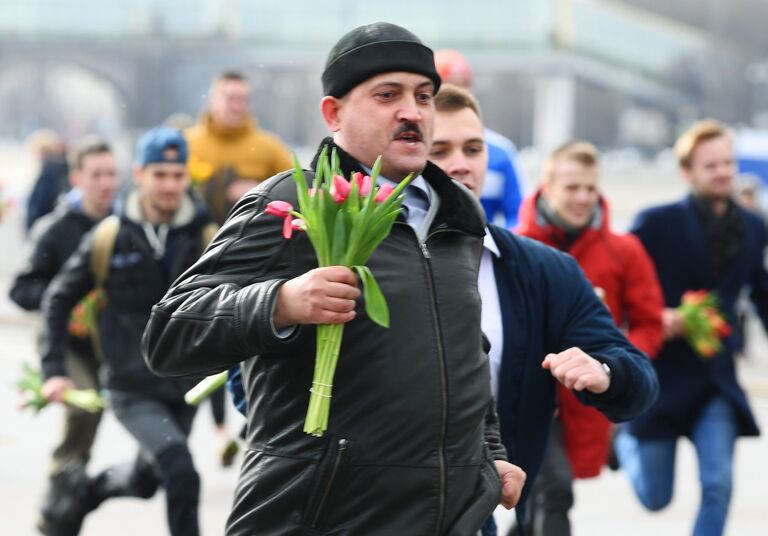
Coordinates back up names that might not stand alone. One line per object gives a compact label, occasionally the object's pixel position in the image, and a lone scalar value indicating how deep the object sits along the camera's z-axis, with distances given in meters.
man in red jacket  12.66
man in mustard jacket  19.58
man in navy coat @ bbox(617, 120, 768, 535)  14.16
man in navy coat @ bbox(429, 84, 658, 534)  8.34
